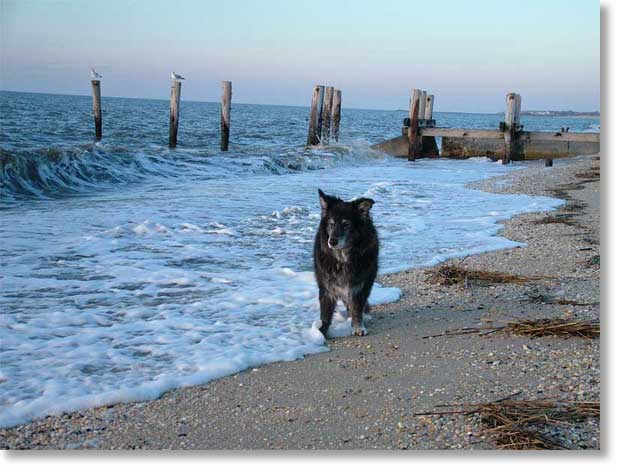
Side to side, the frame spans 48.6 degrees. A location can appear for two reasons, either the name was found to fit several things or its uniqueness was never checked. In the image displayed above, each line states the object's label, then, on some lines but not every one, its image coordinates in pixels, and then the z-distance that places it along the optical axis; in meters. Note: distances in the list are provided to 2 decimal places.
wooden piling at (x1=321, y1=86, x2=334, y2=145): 27.45
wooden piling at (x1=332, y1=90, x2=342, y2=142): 28.03
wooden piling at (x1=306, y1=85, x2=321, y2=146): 24.78
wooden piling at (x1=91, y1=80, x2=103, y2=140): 22.59
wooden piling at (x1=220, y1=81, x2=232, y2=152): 22.50
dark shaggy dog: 4.65
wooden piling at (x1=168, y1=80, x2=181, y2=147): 22.53
